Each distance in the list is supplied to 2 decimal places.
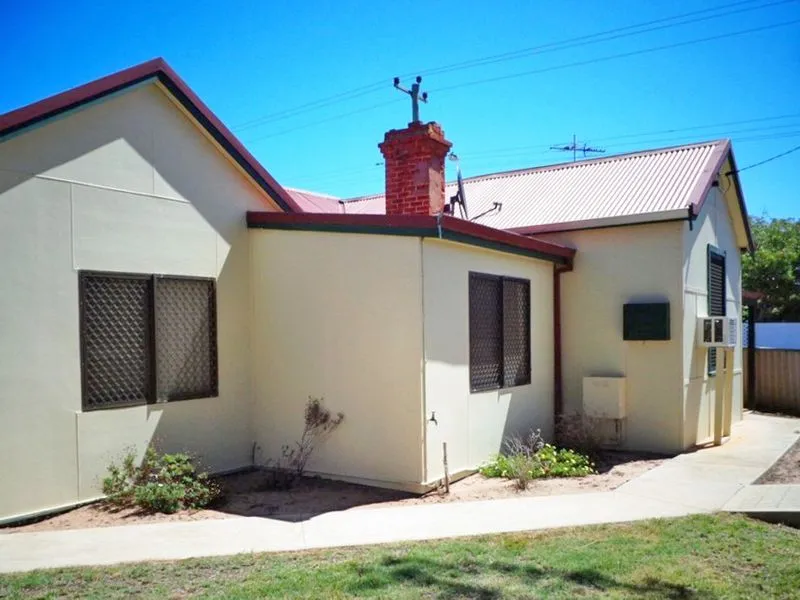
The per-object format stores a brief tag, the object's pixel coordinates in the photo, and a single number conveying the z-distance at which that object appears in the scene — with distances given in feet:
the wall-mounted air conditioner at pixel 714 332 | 34.71
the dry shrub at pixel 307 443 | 26.43
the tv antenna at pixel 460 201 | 37.40
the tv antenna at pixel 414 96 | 33.06
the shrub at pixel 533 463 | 26.50
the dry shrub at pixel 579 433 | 32.09
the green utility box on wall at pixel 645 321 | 32.94
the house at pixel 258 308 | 22.00
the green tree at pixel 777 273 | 91.50
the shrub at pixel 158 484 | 22.44
